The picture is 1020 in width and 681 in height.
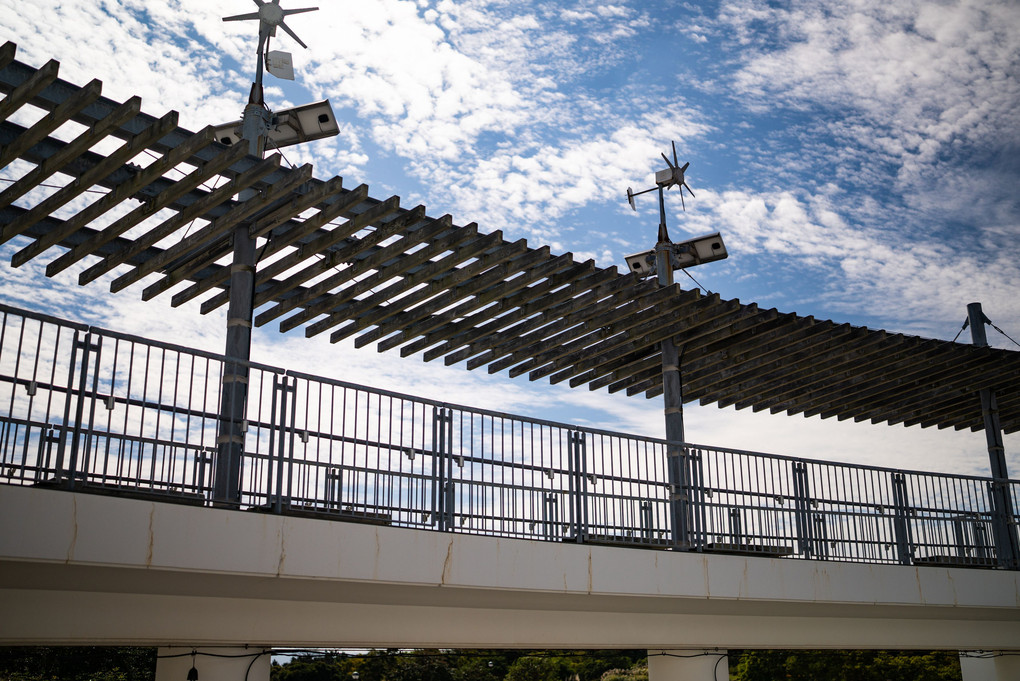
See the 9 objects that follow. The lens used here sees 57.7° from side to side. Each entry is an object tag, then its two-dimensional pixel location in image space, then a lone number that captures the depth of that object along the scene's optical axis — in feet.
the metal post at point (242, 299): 35.53
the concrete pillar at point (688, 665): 46.01
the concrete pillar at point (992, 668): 57.26
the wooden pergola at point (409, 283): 34.17
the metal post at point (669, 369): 52.37
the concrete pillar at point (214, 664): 32.78
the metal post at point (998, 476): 53.72
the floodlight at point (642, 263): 55.11
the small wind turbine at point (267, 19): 44.83
